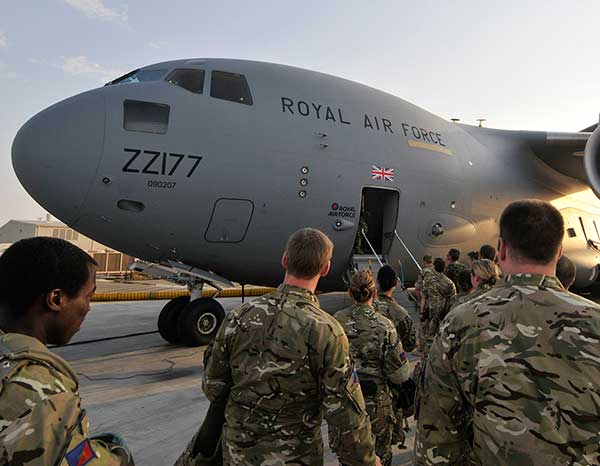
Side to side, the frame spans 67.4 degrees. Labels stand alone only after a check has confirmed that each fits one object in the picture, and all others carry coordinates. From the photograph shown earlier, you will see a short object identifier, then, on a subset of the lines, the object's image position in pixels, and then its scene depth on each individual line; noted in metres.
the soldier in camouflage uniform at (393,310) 3.66
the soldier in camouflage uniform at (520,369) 1.37
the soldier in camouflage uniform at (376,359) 2.83
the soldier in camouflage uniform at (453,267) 6.26
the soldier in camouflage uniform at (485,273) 3.96
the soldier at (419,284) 6.06
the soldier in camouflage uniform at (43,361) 0.91
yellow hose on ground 14.54
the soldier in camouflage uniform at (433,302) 5.61
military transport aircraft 5.66
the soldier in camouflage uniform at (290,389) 1.94
